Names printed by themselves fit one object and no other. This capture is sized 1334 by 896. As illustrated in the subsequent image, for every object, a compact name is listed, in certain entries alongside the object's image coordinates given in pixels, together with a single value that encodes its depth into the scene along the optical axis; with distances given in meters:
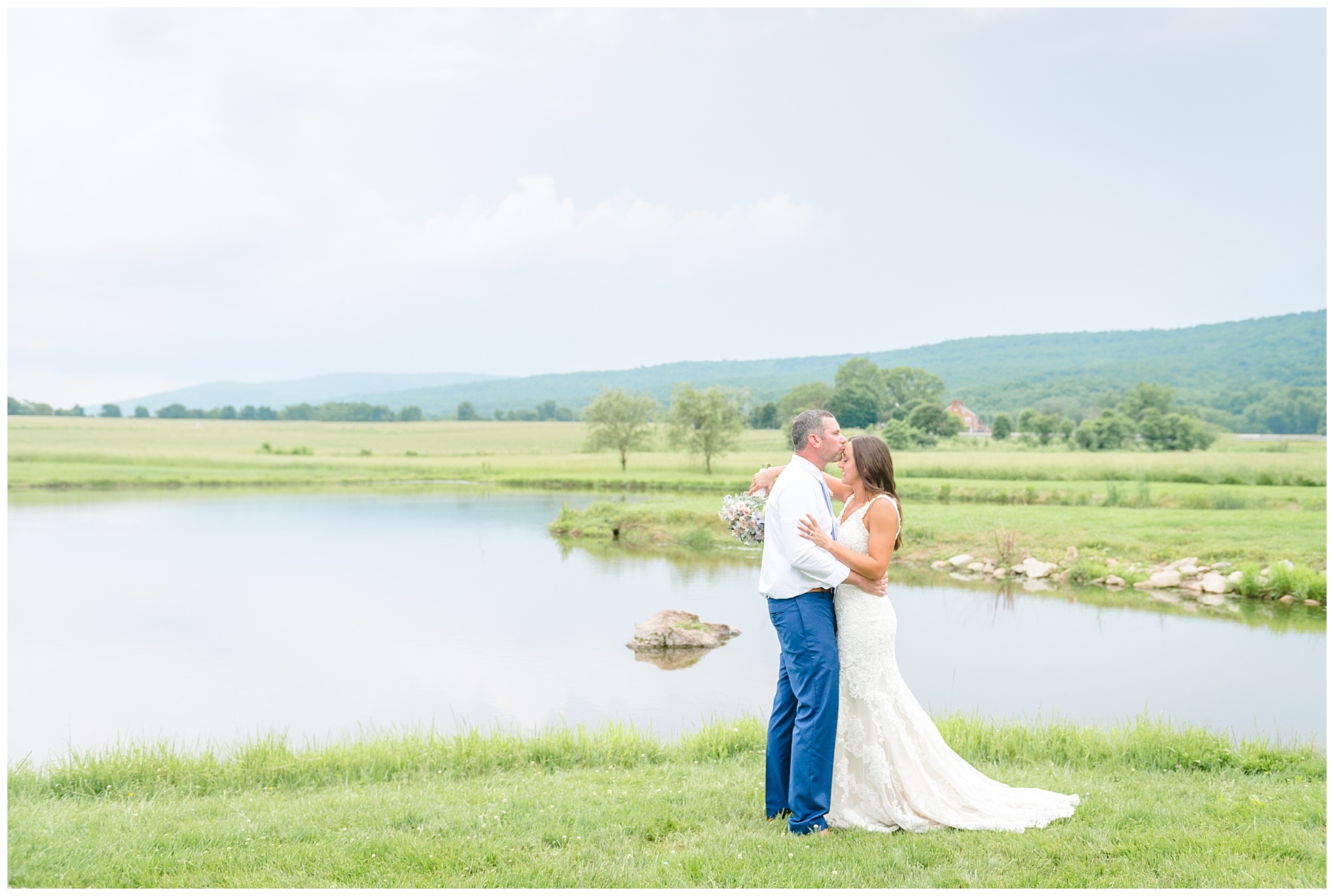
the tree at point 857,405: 65.00
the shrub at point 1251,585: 17.92
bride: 5.05
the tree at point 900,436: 54.41
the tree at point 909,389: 65.50
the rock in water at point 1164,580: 19.28
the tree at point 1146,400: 68.44
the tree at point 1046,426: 59.62
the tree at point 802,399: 69.19
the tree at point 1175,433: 52.75
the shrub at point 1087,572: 20.12
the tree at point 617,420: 54.91
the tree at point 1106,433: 54.01
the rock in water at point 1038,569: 20.70
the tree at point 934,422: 59.53
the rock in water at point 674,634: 14.76
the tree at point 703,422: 49.75
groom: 4.97
